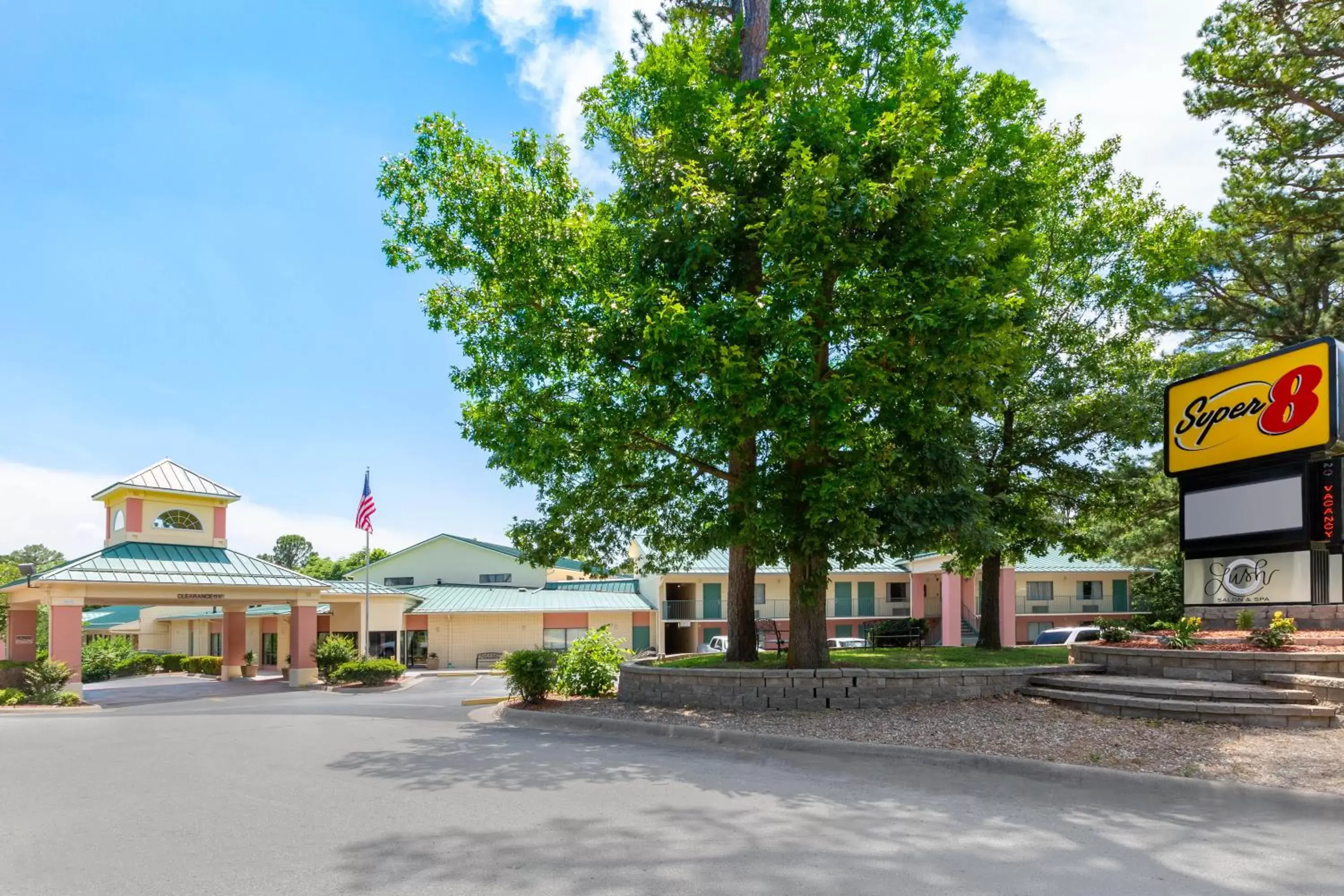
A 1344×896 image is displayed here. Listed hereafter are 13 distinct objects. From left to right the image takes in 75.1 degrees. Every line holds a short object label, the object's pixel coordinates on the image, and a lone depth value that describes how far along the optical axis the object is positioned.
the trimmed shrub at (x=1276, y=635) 13.52
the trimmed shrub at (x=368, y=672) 29.31
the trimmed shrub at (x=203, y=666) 39.84
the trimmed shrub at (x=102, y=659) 40.09
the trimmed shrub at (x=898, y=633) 27.00
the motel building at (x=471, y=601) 29.23
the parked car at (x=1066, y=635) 26.27
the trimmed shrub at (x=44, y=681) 22.78
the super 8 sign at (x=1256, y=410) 14.52
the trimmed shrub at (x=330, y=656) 30.31
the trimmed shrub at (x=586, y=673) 16.27
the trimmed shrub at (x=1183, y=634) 14.66
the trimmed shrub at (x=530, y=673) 15.24
